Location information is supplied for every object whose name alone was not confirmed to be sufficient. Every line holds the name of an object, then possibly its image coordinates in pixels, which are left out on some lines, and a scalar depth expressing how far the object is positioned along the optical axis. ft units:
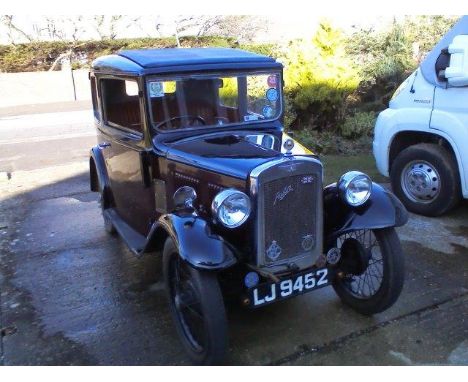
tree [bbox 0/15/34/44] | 54.39
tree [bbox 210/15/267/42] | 63.16
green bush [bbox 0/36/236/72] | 57.16
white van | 14.58
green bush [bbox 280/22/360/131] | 25.81
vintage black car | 8.75
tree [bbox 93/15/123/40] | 58.70
